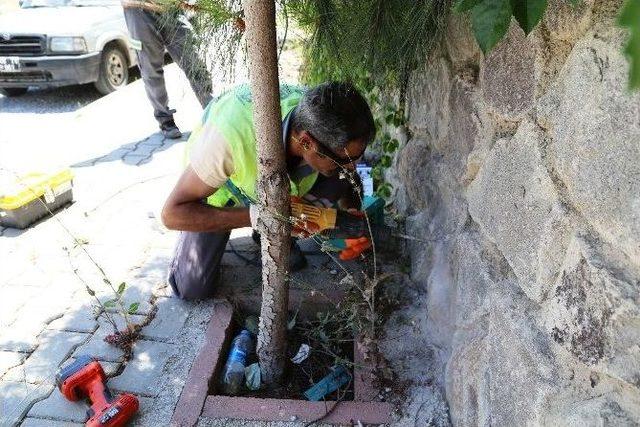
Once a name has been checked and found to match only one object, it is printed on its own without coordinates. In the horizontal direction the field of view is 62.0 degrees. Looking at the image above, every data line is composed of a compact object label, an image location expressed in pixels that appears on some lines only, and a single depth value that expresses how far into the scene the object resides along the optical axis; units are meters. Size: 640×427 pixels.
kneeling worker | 1.96
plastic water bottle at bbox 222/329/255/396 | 2.08
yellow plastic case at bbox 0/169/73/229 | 3.09
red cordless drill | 1.78
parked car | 5.90
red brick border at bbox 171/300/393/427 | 1.84
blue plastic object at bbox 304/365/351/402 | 2.05
